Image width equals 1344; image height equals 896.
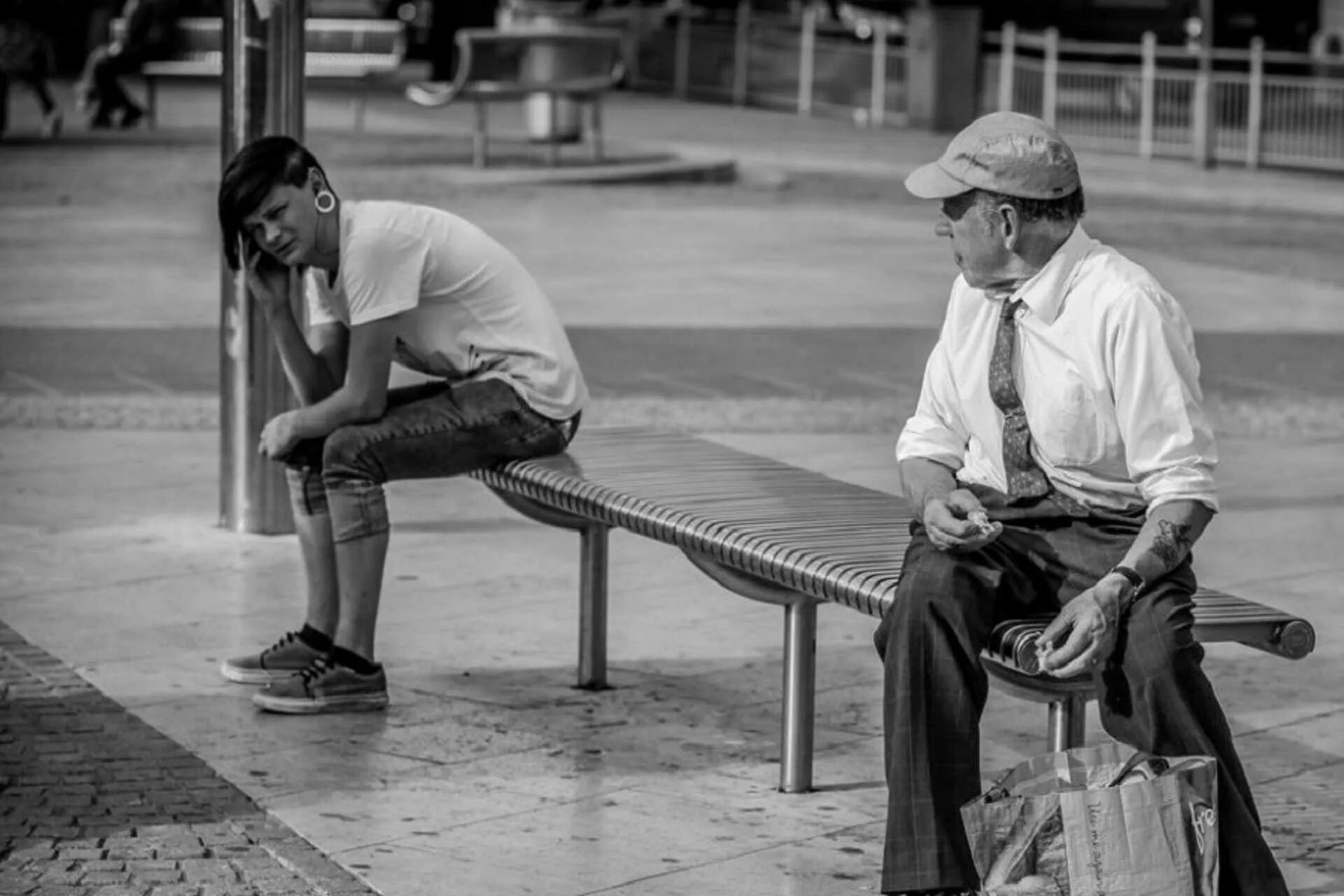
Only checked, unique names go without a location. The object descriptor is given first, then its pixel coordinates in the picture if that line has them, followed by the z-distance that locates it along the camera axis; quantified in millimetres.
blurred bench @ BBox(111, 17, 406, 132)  23156
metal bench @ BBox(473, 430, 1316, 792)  4191
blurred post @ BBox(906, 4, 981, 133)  25062
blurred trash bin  20312
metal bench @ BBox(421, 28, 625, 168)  19641
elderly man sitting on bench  3869
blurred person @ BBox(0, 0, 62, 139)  21844
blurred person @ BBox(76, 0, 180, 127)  23469
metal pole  7102
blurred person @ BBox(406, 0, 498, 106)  34469
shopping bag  3578
